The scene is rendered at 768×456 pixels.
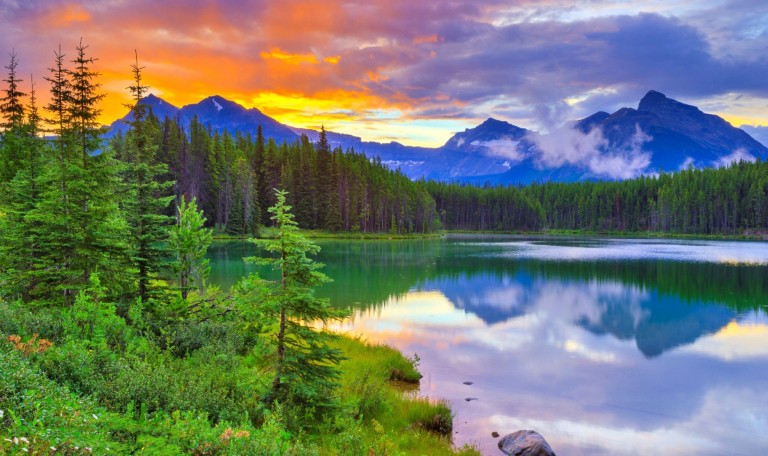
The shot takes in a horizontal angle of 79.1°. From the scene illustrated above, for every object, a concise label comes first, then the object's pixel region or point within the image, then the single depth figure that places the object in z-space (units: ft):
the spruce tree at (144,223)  54.34
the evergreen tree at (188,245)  59.62
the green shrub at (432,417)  46.96
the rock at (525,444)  43.29
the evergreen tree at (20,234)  53.36
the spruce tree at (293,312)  34.32
